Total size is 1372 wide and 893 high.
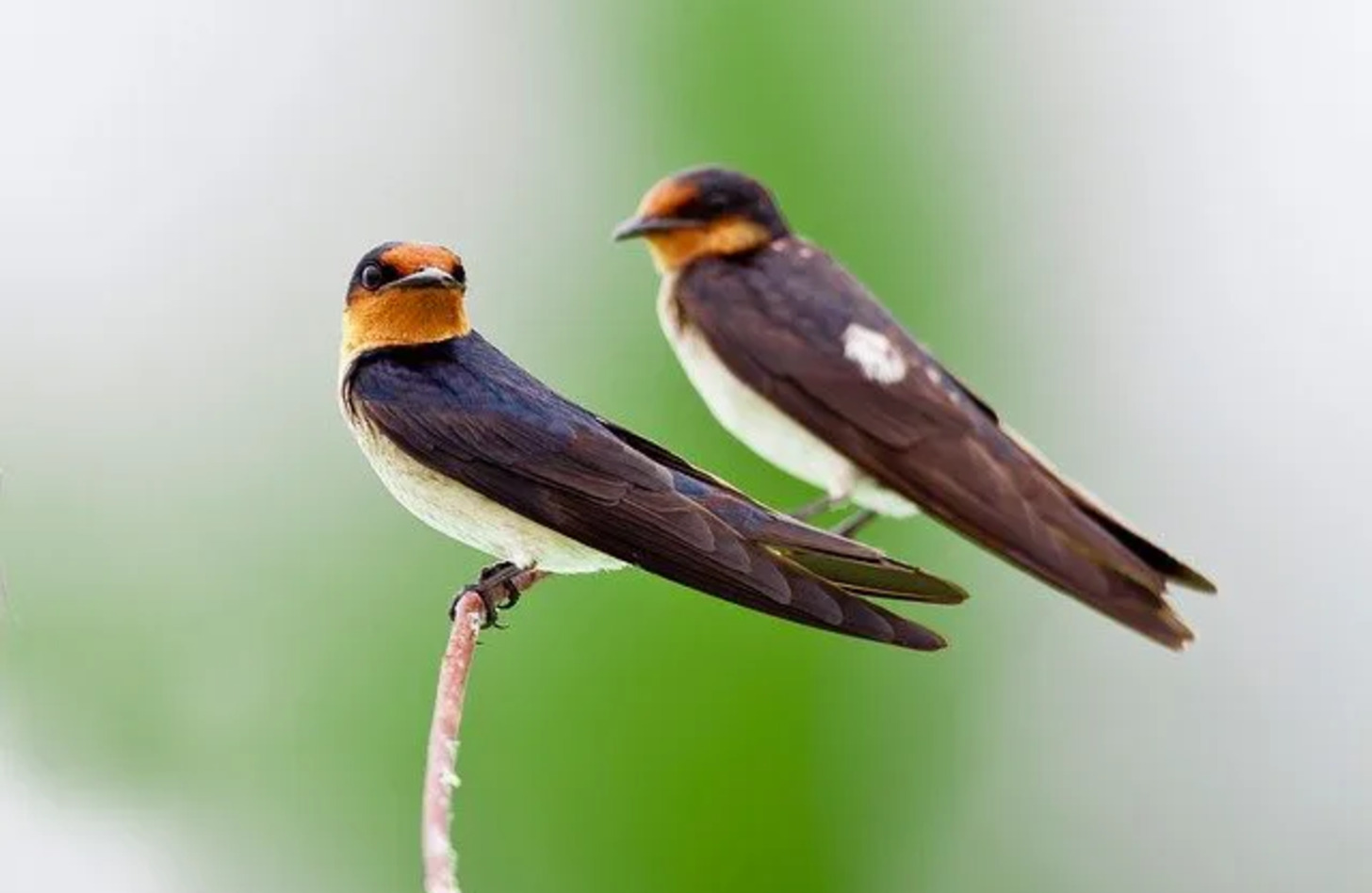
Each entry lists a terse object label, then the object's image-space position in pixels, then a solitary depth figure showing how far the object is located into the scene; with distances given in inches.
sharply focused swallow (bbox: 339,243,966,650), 172.6
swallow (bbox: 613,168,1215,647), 179.9
